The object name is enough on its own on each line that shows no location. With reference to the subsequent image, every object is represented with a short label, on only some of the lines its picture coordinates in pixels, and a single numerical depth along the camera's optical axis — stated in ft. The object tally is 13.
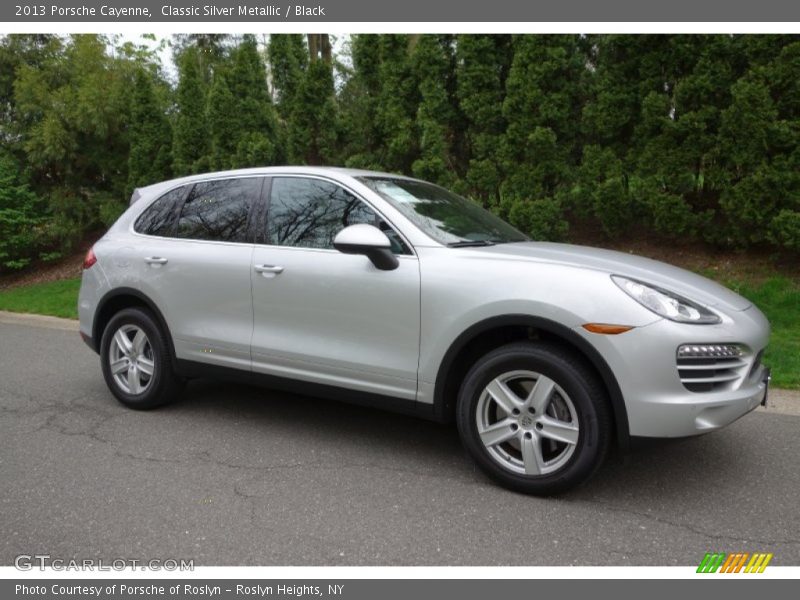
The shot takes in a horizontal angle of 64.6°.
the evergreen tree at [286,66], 38.60
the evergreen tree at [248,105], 39.11
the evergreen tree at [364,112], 34.32
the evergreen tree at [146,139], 44.32
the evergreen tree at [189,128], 42.45
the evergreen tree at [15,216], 45.34
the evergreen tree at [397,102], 32.86
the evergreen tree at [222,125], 39.81
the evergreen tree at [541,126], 28.53
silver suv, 9.91
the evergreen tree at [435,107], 31.27
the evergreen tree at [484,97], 30.22
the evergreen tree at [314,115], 36.06
